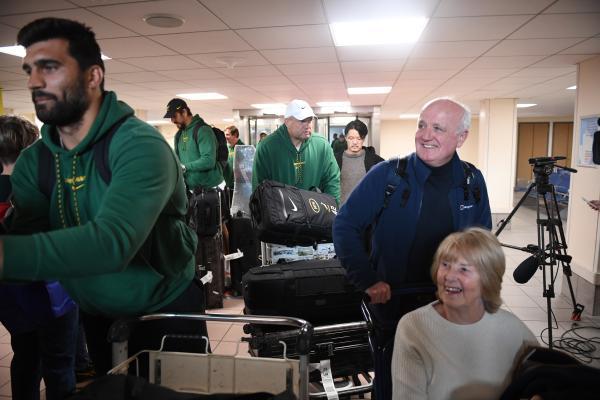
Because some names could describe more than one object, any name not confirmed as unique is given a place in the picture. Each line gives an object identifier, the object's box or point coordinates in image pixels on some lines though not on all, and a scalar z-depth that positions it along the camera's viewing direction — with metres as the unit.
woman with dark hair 4.27
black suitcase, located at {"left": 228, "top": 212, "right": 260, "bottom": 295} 4.37
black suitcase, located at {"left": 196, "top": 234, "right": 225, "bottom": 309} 3.96
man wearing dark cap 3.79
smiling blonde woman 1.29
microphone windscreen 2.99
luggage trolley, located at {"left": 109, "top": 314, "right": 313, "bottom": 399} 1.14
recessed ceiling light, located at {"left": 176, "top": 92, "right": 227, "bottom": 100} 7.84
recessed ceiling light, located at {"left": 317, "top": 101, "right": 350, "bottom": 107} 9.51
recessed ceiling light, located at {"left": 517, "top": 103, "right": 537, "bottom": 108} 10.09
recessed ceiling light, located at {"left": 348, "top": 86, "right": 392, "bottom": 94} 7.29
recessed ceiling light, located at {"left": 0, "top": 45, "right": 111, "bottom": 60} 4.20
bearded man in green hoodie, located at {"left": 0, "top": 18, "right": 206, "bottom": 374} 0.89
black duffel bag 2.50
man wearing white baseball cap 2.99
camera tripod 3.11
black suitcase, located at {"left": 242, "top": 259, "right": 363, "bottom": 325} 2.08
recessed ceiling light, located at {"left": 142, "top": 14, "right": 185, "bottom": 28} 3.18
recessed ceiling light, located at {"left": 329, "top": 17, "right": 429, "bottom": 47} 3.46
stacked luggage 1.86
